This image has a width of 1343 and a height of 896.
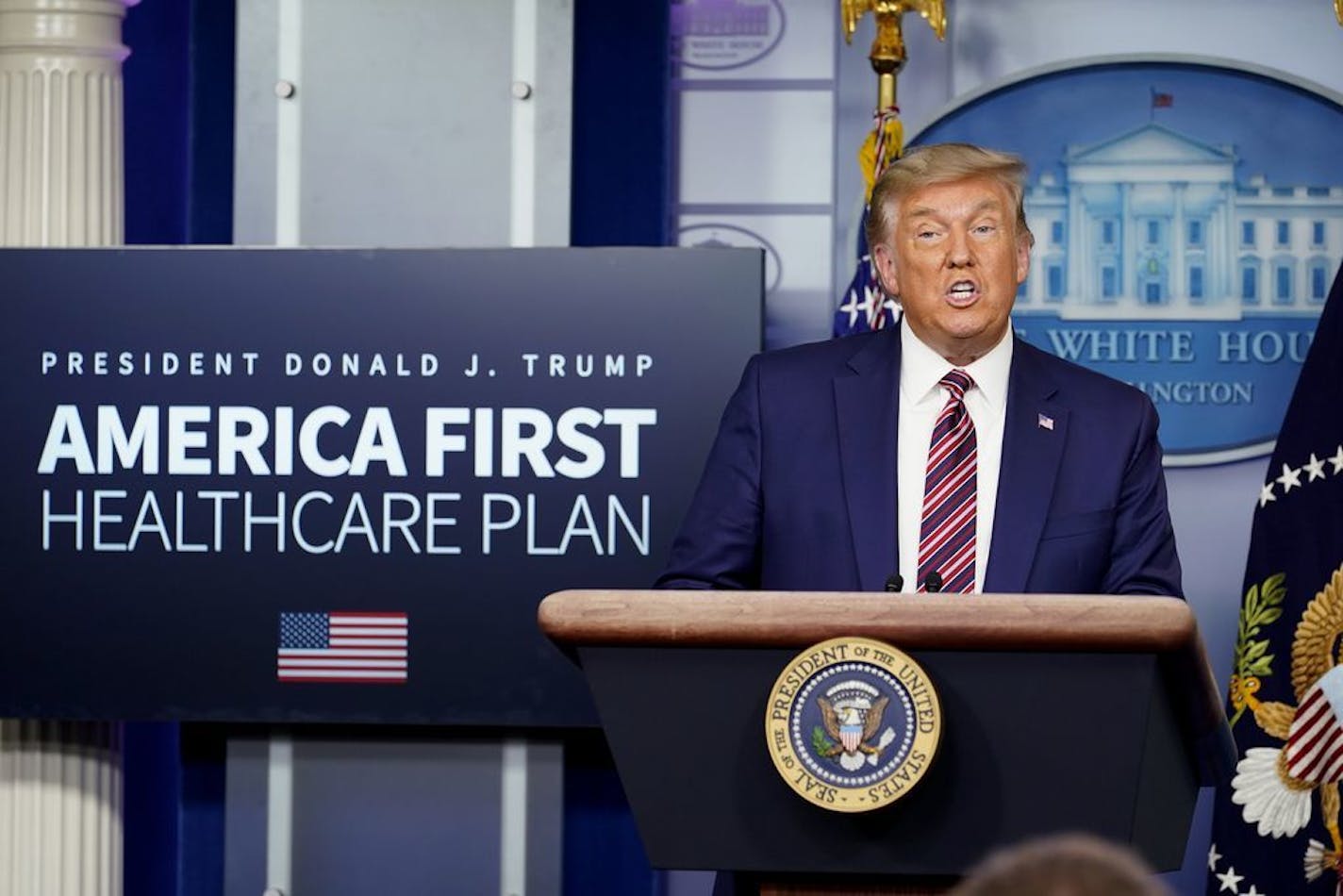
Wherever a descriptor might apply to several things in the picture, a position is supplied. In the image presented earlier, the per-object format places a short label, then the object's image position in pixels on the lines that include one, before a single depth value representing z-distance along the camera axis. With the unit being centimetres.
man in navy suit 430
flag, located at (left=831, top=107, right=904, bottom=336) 733
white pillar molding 753
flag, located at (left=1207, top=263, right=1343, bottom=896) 673
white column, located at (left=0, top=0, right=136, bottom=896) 754
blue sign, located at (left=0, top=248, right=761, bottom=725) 709
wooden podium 293
